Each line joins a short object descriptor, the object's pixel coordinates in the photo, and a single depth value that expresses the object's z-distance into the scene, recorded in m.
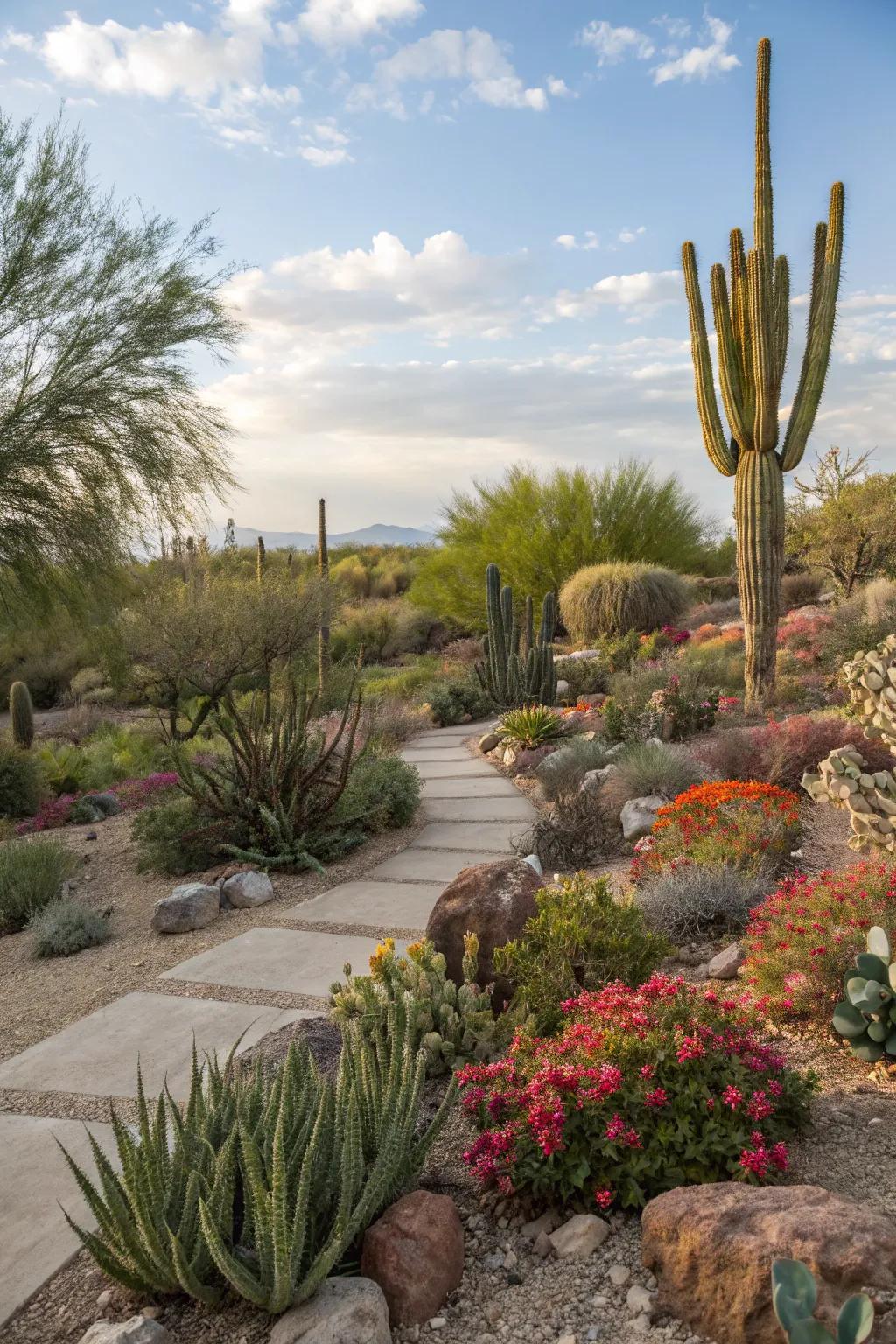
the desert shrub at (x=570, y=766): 8.38
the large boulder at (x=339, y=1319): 2.28
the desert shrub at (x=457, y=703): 14.73
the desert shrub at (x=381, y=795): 7.82
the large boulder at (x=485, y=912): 4.41
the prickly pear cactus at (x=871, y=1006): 3.36
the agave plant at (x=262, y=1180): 2.35
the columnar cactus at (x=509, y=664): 14.59
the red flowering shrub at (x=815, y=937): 3.83
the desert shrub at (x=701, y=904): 5.11
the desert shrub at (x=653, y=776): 7.61
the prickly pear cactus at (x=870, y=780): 5.09
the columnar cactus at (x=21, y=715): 15.26
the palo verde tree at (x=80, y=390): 9.39
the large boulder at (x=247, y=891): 6.45
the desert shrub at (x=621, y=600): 20.23
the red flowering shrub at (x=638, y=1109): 2.79
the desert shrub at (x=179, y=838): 7.23
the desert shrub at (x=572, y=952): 3.91
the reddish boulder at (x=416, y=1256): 2.48
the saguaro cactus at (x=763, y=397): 10.82
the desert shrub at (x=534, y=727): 10.87
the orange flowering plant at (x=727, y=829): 5.59
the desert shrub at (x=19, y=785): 11.30
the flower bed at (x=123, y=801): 10.26
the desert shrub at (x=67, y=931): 5.97
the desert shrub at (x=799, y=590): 23.64
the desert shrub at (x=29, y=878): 6.84
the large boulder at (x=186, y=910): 6.06
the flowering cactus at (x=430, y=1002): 3.78
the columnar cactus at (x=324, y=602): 15.20
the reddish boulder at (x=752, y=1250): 2.21
